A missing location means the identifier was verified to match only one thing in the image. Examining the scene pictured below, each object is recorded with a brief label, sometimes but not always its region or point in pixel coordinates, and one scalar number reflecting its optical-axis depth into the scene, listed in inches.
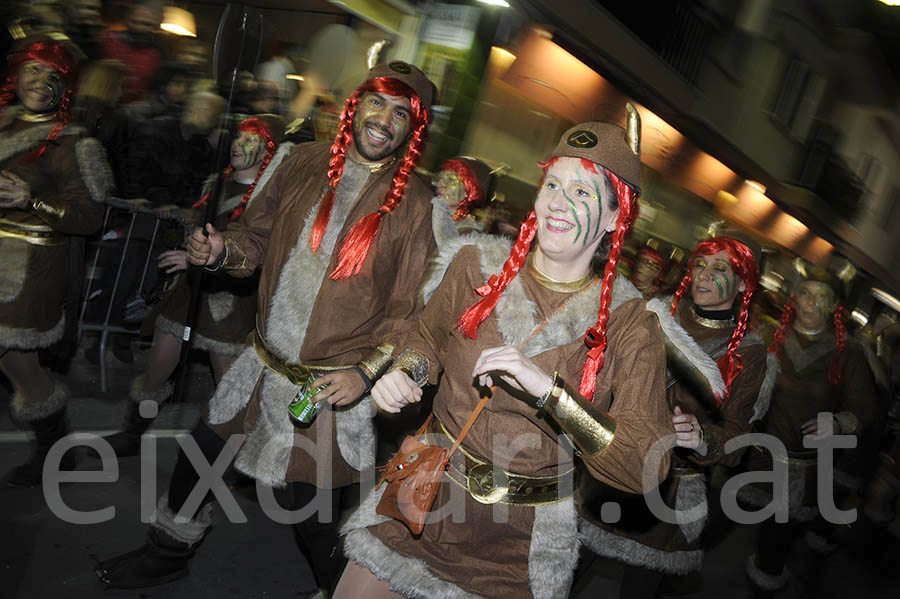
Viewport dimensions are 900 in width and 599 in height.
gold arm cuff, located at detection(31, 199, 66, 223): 161.6
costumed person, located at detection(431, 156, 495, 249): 241.3
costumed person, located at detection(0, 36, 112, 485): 164.9
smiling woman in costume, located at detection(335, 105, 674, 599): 99.7
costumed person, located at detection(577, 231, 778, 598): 157.5
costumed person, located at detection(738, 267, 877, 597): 209.9
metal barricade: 261.9
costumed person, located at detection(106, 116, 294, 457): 197.5
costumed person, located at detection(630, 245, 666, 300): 302.4
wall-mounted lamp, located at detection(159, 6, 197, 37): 333.7
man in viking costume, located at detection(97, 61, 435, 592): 133.0
